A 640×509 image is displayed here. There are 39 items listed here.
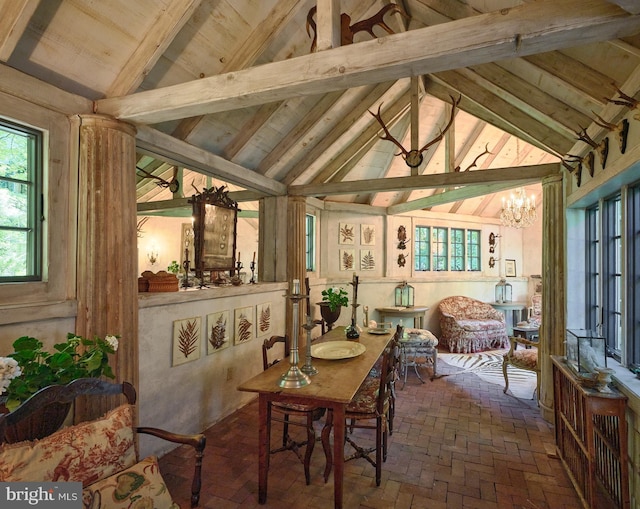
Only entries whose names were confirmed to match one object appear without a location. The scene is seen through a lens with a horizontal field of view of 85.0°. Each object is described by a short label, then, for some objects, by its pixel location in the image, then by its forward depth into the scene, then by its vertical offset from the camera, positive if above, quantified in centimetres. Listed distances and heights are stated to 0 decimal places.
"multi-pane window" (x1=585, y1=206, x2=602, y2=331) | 361 -10
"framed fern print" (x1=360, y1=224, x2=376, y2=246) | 757 +50
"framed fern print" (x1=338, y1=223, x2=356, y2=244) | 736 +52
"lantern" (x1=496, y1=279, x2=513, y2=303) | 859 -81
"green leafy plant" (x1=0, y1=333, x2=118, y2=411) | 165 -58
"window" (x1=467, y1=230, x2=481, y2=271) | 854 +22
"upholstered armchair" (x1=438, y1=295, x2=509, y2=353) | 698 -137
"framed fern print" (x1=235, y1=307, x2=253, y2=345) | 418 -83
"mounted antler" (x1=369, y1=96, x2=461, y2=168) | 421 +123
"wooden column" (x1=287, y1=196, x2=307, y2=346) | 530 +20
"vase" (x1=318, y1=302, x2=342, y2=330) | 526 -87
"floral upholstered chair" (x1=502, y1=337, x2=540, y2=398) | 431 -130
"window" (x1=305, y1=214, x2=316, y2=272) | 687 +33
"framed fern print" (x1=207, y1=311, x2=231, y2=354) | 373 -82
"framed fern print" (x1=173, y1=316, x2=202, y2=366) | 330 -81
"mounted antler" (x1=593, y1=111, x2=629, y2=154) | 236 +88
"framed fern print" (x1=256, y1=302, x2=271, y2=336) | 463 -83
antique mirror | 398 +29
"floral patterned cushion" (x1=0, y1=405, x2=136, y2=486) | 145 -89
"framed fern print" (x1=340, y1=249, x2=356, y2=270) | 735 -3
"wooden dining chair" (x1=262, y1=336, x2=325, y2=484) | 271 -138
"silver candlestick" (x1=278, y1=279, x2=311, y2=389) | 241 -84
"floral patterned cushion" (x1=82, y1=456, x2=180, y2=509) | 157 -110
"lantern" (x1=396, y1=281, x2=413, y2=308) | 771 -80
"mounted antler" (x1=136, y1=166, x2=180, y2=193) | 582 +121
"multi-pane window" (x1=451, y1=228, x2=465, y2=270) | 837 +23
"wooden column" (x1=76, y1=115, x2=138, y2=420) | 244 +12
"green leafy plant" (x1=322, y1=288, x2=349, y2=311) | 473 -59
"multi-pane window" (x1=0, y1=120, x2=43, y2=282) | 218 +34
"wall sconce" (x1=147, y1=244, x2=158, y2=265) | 894 +7
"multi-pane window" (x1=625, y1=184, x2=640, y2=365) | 271 -13
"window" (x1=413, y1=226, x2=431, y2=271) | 807 +23
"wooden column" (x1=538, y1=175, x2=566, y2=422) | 383 -29
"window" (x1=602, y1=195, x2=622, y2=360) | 316 -13
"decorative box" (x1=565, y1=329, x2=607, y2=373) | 257 -71
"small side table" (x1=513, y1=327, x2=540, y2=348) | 643 -141
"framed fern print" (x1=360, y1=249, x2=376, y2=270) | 755 -5
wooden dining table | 233 -93
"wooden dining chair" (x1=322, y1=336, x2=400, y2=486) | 269 -122
